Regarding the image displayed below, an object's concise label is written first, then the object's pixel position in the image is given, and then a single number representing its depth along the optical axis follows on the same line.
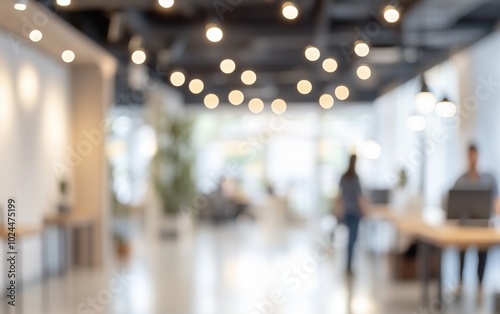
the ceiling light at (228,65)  10.59
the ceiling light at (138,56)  9.67
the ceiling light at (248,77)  12.71
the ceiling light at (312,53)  9.58
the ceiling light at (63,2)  6.59
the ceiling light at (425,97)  9.53
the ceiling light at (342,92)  15.66
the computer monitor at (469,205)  7.87
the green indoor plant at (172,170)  16.34
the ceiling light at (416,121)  11.68
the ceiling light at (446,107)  9.26
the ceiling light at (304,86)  14.35
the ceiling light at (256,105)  18.79
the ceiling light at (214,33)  7.43
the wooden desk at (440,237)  7.13
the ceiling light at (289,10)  7.13
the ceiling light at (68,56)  10.64
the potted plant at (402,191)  11.00
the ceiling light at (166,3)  6.75
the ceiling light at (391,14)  6.94
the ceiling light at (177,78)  11.77
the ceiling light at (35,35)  8.66
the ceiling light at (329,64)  10.91
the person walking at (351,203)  10.85
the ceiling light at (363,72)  11.25
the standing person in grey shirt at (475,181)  8.79
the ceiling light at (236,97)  18.67
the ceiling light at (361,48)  8.97
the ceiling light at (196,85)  12.96
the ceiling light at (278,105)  18.05
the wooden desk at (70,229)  10.44
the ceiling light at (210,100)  17.83
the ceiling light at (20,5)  7.07
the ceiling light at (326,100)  17.30
